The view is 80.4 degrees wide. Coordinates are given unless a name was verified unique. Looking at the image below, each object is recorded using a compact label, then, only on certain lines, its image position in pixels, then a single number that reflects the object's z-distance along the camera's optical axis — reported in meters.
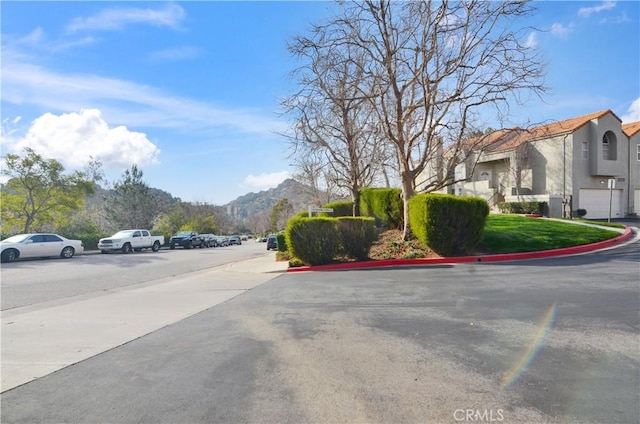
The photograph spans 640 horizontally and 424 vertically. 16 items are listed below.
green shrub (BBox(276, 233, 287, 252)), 19.45
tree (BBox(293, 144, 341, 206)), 31.40
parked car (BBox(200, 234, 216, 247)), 40.80
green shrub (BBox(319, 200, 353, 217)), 24.34
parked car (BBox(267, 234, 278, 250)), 33.01
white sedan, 19.80
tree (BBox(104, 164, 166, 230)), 44.31
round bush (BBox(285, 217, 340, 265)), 13.71
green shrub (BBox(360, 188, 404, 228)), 19.80
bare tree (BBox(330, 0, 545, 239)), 14.62
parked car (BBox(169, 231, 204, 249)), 36.78
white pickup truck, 27.36
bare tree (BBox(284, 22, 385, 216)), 16.12
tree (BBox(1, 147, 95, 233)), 28.30
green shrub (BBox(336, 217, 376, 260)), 13.95
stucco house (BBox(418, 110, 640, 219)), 28.66
